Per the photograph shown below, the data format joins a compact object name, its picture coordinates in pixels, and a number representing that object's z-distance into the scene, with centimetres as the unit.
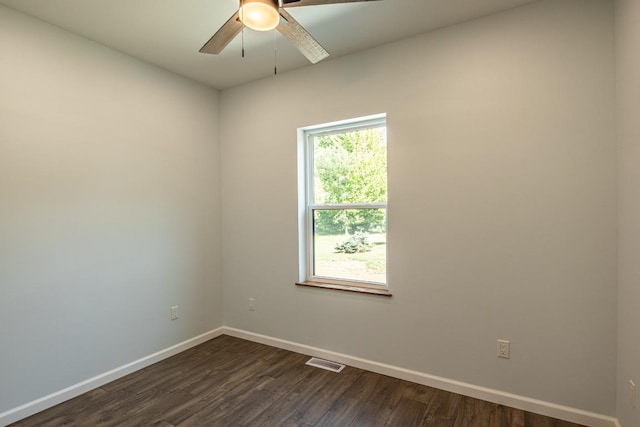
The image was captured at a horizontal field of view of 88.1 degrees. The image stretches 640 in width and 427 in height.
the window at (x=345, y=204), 287
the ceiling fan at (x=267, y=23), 158
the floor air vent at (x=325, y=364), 282
